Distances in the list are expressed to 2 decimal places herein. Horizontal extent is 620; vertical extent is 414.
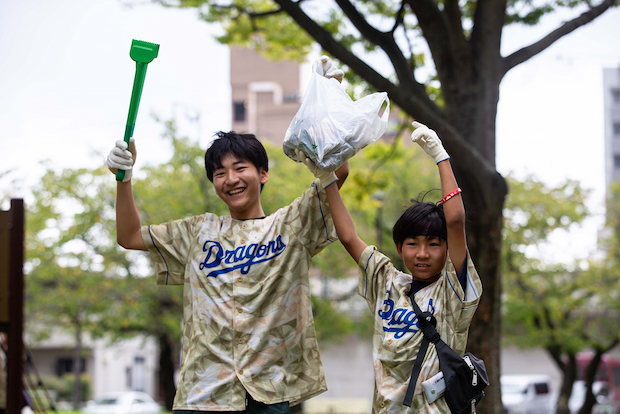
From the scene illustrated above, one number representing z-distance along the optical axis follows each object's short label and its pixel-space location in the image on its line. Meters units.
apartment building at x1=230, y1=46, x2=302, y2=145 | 35.84
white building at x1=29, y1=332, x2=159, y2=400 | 29.81
